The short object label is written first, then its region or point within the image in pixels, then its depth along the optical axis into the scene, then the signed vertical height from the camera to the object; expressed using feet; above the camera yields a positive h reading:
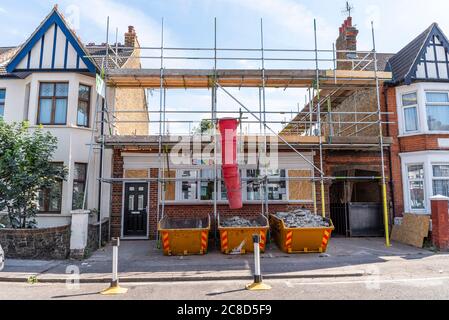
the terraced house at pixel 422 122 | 41.70 +10.47
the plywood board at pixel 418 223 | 36.35 -2.57
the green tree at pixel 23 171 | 32.45 +3.23
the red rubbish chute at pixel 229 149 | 30.78 +5.03
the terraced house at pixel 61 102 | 39.47 +12.77
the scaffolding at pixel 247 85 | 38.50 +14.94
